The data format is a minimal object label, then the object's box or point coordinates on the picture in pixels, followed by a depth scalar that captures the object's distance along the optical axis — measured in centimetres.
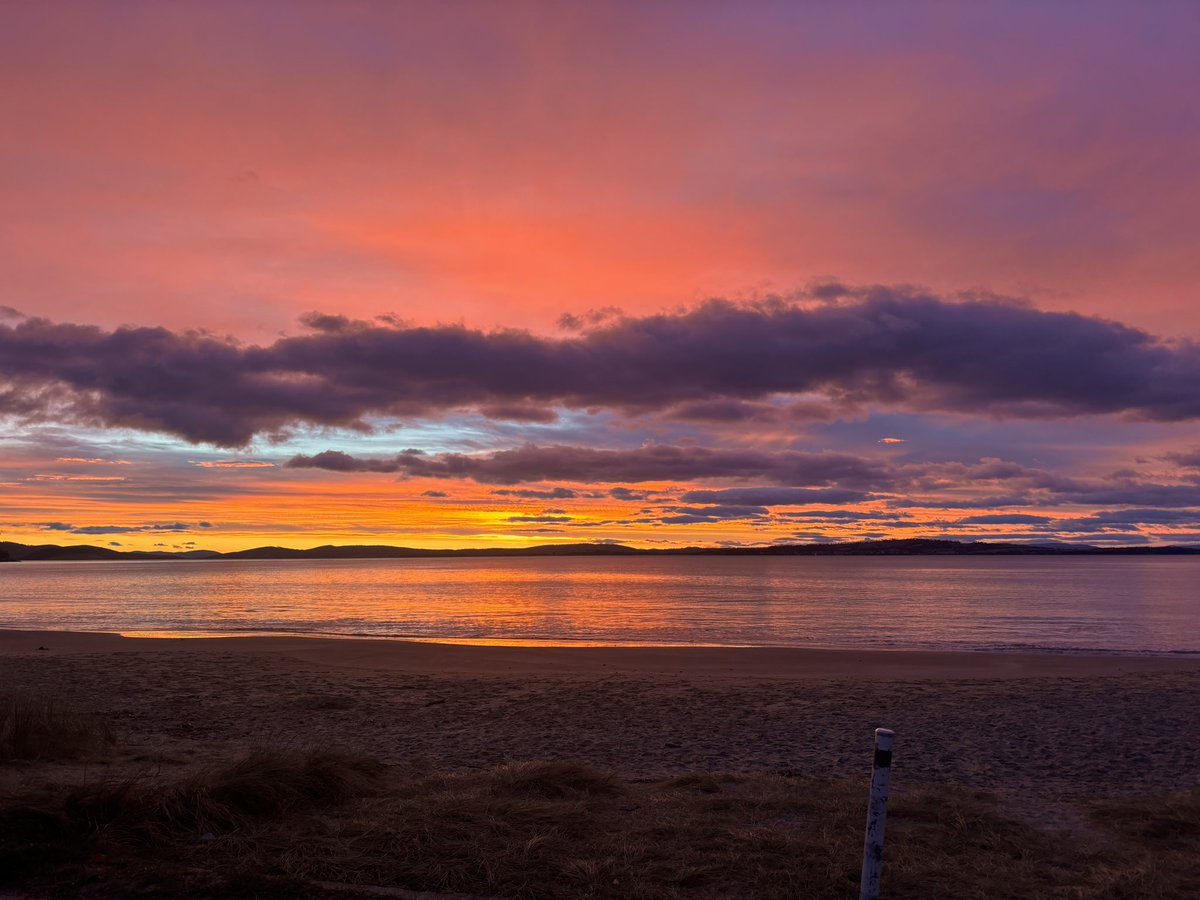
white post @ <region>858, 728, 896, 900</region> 478
